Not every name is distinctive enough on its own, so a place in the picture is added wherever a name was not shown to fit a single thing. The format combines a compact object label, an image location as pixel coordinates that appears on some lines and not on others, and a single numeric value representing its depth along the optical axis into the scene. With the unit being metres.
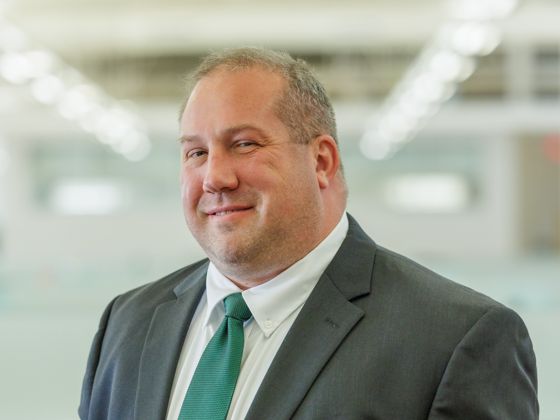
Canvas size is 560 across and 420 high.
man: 1.70
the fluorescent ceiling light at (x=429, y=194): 24.48
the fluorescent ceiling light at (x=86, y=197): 24.14
